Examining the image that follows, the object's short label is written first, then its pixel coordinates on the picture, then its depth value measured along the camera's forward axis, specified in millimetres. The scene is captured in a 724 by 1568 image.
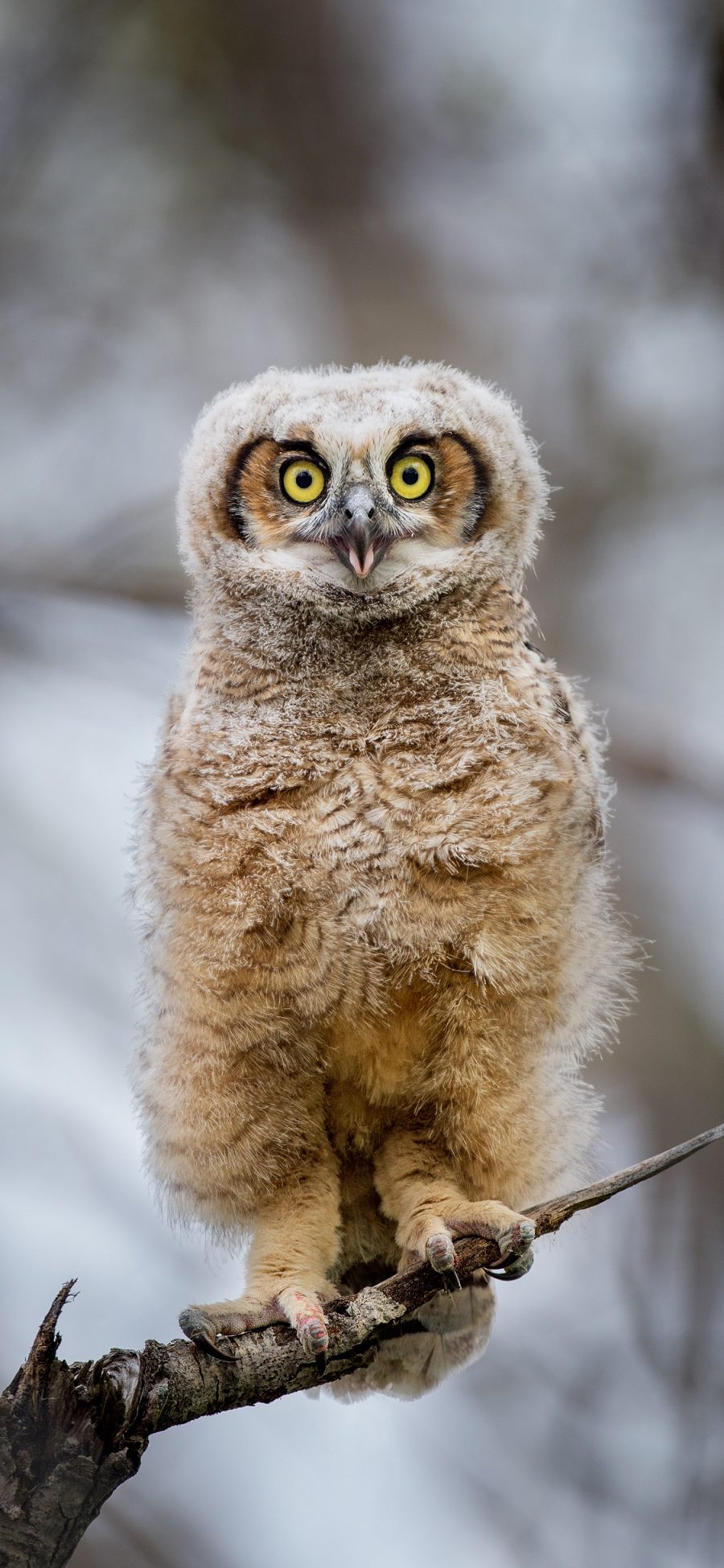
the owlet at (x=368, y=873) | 5909
